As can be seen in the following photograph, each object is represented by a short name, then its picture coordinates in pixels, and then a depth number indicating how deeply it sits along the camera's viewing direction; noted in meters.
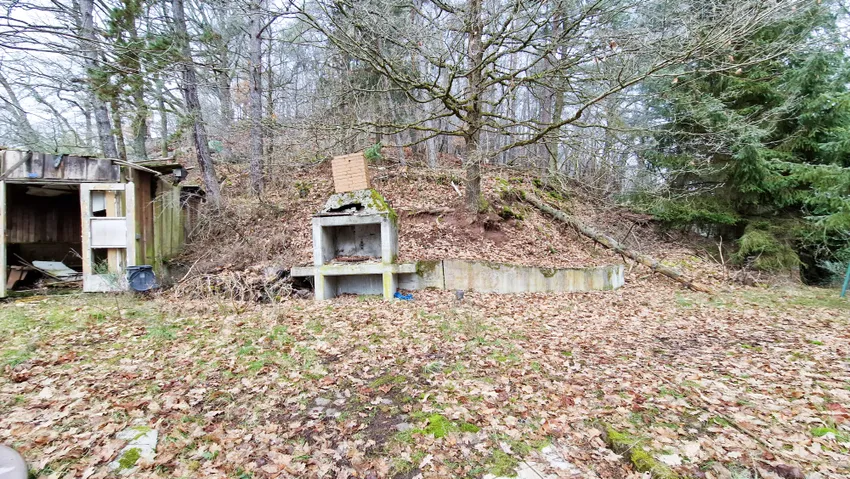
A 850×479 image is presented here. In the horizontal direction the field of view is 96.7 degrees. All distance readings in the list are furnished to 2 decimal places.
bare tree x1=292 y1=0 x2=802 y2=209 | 6.16
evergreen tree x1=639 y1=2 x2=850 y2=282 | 8.62
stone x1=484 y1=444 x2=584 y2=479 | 2.30
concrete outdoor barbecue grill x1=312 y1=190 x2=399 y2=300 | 6.91
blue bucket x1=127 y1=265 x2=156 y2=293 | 7.43
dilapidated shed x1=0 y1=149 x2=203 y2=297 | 7.32
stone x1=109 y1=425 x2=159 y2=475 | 2.31
